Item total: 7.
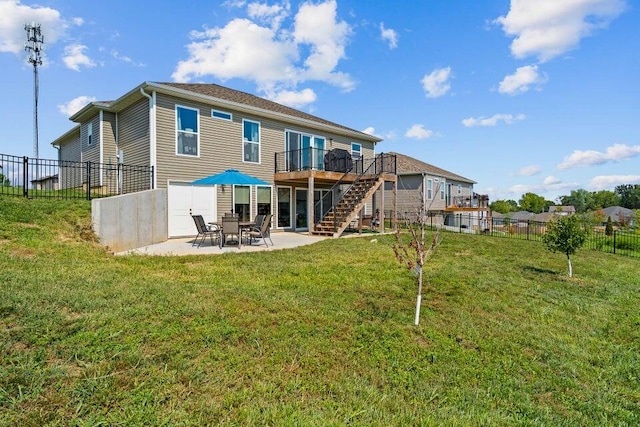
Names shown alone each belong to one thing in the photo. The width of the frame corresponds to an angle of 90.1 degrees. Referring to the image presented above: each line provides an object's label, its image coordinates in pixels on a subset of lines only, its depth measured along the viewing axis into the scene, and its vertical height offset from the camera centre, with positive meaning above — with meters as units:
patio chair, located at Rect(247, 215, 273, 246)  10.04 -0.43
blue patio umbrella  10.45 +1.24
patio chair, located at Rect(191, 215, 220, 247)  9.86 -0.34
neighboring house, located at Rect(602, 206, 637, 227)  57.78 +0.39
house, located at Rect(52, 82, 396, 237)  11.40 +2.77
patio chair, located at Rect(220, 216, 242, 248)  9.38 -0.30
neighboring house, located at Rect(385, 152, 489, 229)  25.61 +2.07
